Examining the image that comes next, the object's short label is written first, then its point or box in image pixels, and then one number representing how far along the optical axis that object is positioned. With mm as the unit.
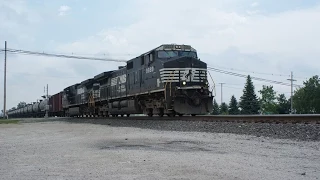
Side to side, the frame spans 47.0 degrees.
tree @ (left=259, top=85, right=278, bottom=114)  96850
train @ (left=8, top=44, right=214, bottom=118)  18531
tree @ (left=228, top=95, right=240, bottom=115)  58928
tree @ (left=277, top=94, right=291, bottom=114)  84812
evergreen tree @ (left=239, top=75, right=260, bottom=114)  56997
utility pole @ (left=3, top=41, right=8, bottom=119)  44134
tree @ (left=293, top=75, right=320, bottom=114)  80625
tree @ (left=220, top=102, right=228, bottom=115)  71125
